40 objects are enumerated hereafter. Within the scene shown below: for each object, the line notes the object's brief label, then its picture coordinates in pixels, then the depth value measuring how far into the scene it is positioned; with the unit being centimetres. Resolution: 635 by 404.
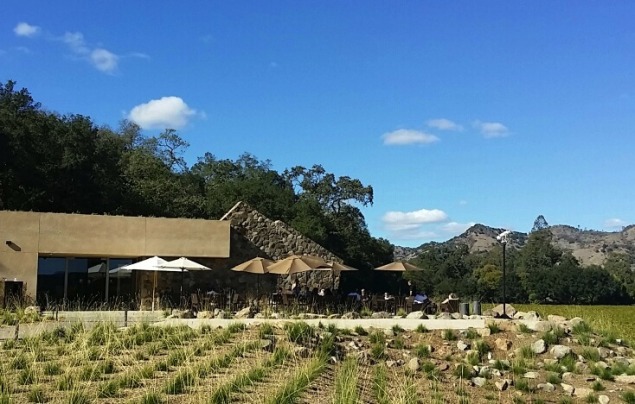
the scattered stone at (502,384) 1357
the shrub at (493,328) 1655
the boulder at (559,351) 1541
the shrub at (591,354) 1550
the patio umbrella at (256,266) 2318
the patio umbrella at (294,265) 2219
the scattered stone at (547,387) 1366
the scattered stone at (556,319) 1767
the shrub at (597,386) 1382
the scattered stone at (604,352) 1583
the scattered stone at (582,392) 1346
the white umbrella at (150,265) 2230
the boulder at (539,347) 1558
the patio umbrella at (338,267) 2442
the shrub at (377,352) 1432
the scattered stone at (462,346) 1551
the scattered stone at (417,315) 1836
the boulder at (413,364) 1387
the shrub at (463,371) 1400
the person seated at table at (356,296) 2209
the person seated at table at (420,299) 2152
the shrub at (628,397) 1298
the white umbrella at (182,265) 2241
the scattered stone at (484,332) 1642
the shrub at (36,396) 918
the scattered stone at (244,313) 1806
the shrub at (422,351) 1487
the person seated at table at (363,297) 2157
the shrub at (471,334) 1623
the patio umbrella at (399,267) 2409
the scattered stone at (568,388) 1361
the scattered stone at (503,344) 1576
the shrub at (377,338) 1519
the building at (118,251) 2452
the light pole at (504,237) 2295
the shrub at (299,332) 1401
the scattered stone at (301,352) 1286
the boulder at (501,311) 2008
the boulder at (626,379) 1425
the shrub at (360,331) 1567
